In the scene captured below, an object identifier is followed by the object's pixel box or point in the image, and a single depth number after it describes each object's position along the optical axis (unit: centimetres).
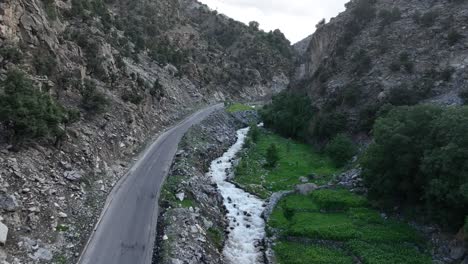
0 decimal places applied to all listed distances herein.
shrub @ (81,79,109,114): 5228
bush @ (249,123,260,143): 8212
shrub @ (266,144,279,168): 6238
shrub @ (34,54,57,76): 4686
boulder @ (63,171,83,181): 3903
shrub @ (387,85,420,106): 5841
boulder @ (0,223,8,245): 2692
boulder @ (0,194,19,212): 2952
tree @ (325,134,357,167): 5756
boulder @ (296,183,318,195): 4937
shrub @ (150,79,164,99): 7912
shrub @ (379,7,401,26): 7959
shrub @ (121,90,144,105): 6562
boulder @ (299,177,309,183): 5384
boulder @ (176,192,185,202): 4285
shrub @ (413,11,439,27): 7175
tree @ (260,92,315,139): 8338
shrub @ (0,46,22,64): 4105
